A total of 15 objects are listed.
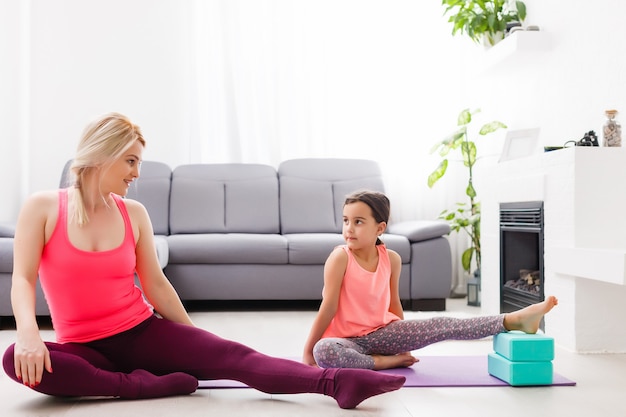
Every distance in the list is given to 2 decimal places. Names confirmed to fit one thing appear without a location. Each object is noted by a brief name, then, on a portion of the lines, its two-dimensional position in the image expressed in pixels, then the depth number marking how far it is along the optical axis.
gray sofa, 4.05
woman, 1.86
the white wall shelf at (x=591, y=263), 2.49
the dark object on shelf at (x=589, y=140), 3.03
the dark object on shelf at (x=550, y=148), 3.21
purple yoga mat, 2.17
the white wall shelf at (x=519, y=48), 3.87
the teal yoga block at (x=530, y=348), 2.15
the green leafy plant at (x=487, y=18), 4.26
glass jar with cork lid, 2.94
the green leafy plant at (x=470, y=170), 4.53
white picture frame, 3.87
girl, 2.27
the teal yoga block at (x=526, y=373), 2.15
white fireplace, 2.82
